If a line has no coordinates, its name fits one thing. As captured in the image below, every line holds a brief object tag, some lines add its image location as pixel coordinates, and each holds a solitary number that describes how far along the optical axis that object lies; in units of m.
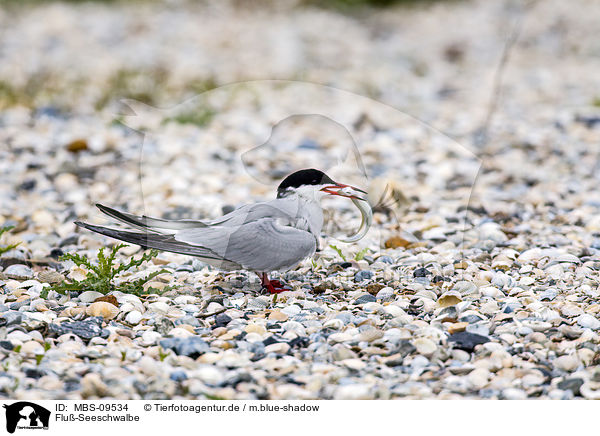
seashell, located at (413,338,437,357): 5.61
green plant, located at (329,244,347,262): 7.17
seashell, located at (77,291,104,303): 6.53
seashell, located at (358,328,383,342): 5.80
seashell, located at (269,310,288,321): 6.14
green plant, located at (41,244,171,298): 6.60
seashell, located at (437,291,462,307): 6.39
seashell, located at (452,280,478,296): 6.59
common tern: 6.17
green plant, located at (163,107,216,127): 12.16
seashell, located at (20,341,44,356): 5.55
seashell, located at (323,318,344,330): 6.00
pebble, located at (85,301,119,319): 6.23
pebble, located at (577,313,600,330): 5.95
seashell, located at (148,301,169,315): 6.34
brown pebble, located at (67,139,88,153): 11.23
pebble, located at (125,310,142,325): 6.14
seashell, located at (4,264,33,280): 7.14
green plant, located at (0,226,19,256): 7.25
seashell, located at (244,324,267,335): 5.93
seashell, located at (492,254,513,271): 7.23
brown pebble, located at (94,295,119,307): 6.43
